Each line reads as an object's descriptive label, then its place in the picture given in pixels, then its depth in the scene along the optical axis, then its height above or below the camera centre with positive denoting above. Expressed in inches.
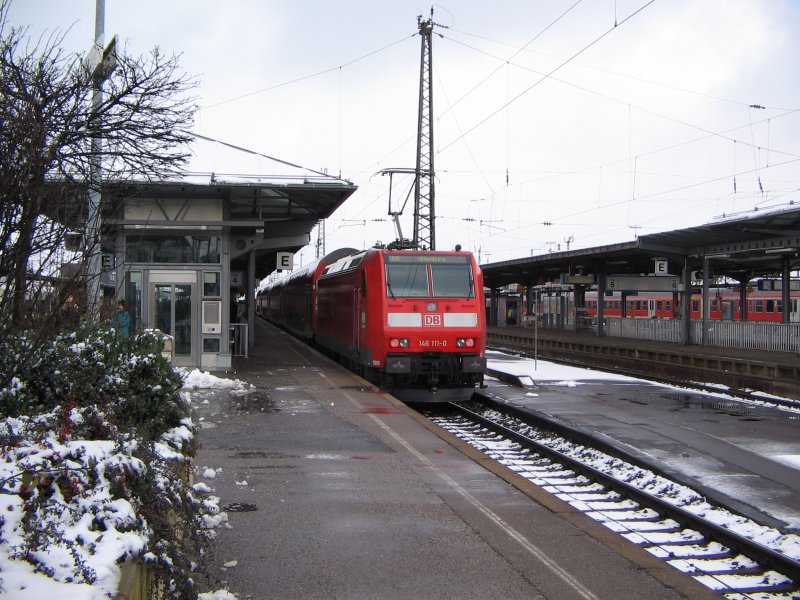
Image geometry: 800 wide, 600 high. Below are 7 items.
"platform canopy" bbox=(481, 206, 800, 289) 791.7 +76.1
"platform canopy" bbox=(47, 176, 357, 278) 633.0 +100.8
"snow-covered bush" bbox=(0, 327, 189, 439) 228.2 -22.9
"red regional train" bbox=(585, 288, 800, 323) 1594.5 +0.5
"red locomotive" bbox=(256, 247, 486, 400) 567.2 -7.8
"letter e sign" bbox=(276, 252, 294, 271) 977.1 +63.1
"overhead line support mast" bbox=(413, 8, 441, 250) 973.8 +192.7
